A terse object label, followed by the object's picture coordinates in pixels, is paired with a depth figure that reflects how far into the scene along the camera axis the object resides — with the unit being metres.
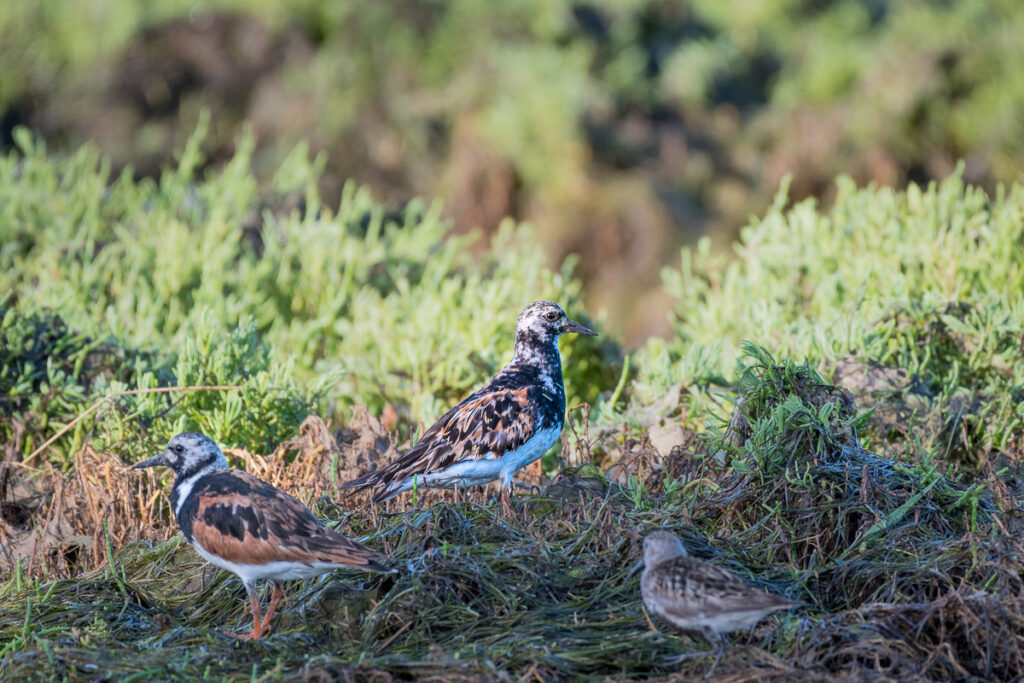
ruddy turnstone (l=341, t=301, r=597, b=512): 13.21
